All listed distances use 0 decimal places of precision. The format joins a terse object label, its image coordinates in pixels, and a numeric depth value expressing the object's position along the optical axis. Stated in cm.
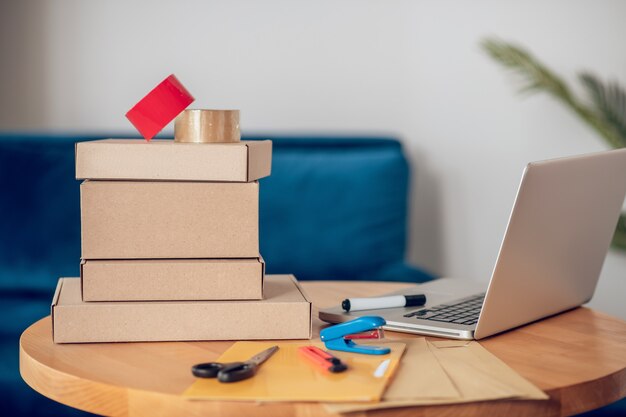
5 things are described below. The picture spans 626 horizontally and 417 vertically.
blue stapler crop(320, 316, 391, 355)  101
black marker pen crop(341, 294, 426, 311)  123
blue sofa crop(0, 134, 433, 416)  228
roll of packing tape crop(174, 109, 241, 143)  111
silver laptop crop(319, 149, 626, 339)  103
